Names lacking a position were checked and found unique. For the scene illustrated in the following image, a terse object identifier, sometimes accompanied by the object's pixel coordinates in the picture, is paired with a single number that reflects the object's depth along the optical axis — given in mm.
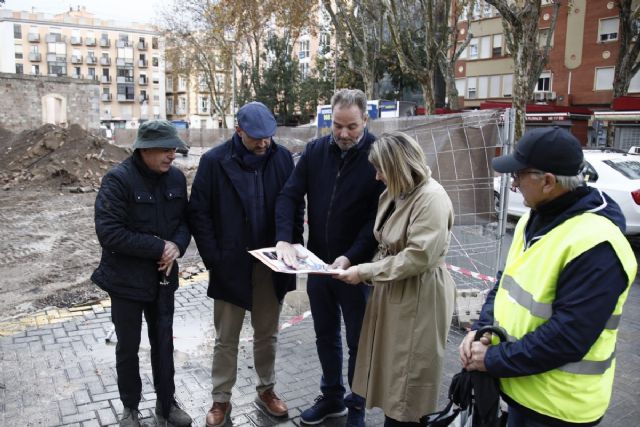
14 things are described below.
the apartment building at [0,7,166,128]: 85625
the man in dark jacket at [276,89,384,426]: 3430
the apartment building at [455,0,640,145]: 29703
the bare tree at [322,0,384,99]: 23047
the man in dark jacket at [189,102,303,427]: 3654
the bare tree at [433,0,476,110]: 20703
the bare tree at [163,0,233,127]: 35562
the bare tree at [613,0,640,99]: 21938
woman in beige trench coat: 2883
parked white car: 9672
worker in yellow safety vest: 1946
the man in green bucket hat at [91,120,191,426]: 3410
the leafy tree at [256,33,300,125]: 40250
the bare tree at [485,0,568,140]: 13508
